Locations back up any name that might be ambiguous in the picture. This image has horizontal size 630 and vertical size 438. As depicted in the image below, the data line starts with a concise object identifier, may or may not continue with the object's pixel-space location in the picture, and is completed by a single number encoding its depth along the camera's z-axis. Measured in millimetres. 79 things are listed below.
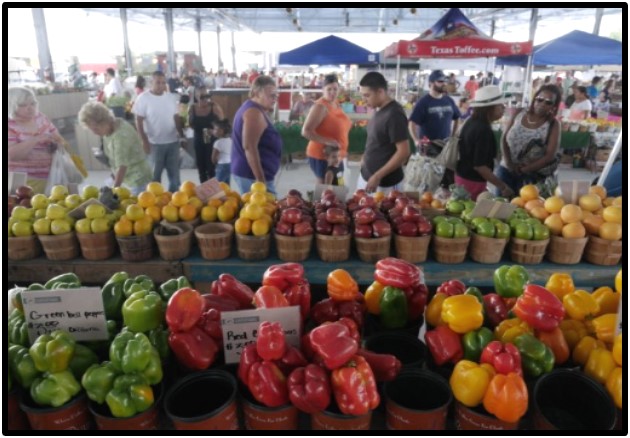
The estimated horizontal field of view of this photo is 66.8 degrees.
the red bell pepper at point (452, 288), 1547
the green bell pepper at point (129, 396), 1110
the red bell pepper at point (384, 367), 1216
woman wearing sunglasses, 3658
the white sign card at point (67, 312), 1342
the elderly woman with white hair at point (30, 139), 3475
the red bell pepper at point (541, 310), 1340
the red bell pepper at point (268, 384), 1138
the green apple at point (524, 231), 2535
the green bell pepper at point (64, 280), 1574
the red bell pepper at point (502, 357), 1156
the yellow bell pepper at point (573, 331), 1417
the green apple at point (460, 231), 2559
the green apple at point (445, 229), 2566
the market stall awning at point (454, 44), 6008
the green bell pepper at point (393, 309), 1528
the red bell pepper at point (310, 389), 1097
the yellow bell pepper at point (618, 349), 1201
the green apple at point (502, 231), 2555
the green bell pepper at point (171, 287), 1542
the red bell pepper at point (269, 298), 1338
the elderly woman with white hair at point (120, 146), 3766
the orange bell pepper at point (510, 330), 1337
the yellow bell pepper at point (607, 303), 1527
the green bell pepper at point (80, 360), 1244
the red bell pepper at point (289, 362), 1194
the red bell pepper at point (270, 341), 1157
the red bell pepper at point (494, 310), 1485
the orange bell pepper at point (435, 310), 1507
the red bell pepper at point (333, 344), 1124
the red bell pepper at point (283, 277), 1521
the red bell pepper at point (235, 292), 1528
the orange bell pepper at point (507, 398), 1094
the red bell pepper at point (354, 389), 1088
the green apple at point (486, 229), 2547
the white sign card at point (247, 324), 1293
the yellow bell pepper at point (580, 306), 1460
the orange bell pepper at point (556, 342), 1350
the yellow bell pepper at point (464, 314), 1333
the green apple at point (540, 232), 2531
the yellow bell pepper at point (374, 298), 1604
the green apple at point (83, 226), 2598
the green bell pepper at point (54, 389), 1153
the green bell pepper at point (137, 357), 1177
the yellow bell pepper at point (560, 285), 1572
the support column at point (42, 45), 14828
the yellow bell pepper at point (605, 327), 1346
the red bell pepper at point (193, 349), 1277
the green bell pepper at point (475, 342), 1308
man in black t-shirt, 3502
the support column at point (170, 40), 22188
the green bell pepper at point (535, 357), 1260
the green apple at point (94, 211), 2635
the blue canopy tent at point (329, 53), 8086
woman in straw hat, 3631
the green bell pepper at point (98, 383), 1151
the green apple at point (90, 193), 2992
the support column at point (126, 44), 18750
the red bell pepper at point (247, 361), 1182
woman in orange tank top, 4570
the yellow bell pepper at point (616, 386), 1162
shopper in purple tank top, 3559
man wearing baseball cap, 5359
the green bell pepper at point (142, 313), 1321
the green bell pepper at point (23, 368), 1210
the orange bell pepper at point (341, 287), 1513
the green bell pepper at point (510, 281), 1576
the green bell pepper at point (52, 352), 1195
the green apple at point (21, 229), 2607
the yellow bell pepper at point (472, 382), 1153
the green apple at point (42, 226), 2598
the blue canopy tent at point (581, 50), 7996
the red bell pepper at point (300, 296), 1503
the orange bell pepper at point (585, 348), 1346
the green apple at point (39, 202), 2777
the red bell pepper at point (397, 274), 1577
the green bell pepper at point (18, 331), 1393
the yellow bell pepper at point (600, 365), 1247
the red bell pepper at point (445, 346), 1322
